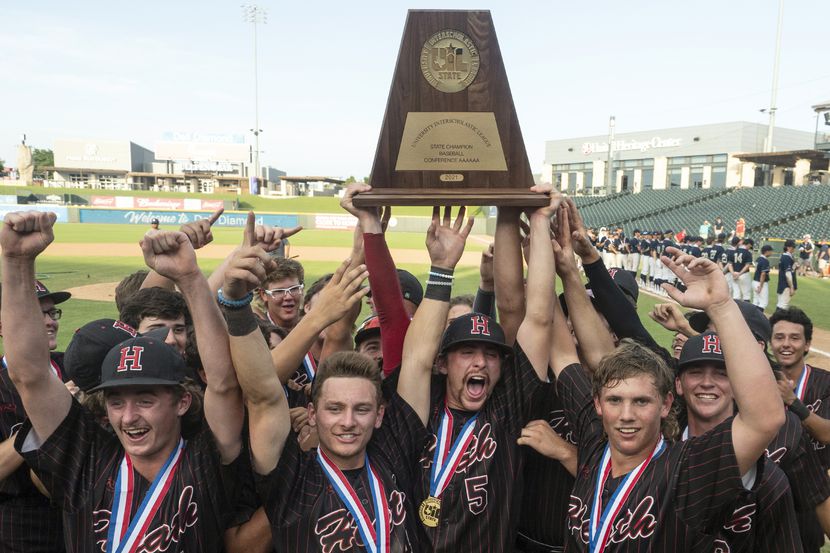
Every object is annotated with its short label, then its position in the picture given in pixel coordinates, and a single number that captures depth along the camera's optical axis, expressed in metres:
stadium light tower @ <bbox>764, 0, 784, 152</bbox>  38.28
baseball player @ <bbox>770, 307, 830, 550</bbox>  3.27
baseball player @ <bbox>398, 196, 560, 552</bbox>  2.66
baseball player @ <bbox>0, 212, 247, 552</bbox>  2.33
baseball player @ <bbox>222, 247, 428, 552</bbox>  2.39
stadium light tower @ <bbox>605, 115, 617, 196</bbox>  47.66
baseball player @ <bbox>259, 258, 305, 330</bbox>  4.88
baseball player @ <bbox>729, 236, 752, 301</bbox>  17.08
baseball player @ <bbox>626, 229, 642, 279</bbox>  23.42
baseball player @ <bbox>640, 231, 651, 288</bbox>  21.39
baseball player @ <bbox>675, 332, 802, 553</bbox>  2.52
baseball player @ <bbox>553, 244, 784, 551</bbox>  2.25
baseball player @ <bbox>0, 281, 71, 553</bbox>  2.68
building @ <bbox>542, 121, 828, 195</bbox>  45.53
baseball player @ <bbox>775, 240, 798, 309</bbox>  15.12
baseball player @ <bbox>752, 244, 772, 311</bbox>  16.14
